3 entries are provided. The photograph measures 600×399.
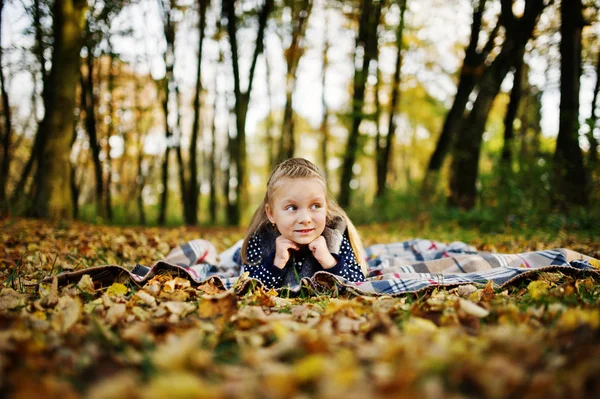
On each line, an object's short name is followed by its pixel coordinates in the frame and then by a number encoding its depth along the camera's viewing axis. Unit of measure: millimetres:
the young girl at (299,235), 2699
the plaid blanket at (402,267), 2451
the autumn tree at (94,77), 8461
